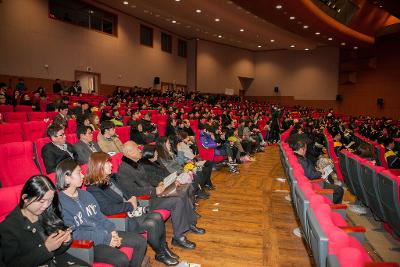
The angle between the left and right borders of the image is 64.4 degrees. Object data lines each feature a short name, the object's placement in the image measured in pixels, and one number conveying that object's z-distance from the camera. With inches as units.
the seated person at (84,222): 85.3
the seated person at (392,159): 193.9
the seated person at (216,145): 255.8
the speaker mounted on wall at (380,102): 709.9
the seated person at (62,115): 225.1
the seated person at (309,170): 155.4
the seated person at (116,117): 273.5
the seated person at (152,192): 123.5
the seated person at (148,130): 259.4
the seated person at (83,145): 156.3
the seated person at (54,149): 138.9
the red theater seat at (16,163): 119.8
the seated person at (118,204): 103.6
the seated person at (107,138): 180.1
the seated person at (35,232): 66.1
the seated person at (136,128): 247.1
